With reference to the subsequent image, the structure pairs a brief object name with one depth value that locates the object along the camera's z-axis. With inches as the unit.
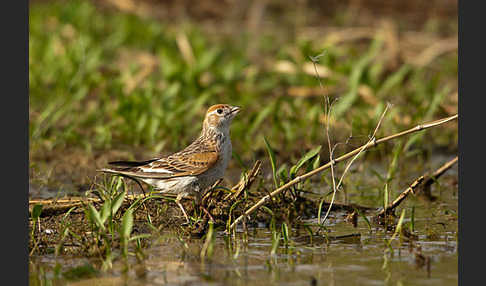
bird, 534.6
